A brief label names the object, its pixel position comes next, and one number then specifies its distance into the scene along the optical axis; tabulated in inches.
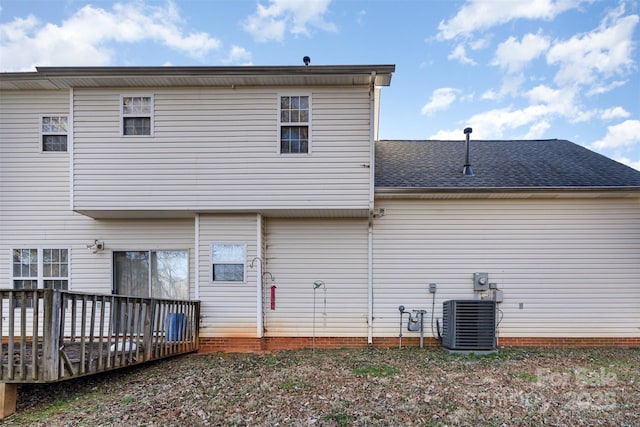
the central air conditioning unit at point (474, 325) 266.7
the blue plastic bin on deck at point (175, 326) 246.7
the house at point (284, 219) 270.8
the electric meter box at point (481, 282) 294.0
